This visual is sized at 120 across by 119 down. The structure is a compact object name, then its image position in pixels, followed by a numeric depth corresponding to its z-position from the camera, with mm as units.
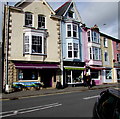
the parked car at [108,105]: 2692
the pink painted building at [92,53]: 21219
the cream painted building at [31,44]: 14844
